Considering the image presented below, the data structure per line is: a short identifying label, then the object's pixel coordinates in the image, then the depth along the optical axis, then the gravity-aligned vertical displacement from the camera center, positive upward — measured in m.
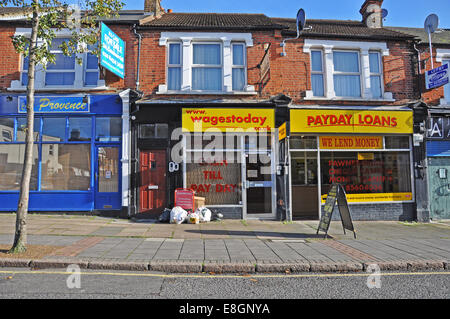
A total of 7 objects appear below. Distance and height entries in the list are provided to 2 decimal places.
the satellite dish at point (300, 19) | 9.63 +5.57
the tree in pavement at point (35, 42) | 5.39 +2.89
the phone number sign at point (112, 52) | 8.78 +4.28
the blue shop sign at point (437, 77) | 9.87 +3.60
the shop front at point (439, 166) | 10.88 +0.24
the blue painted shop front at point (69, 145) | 9.88 +1.16
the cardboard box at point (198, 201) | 9.55 -0.94
